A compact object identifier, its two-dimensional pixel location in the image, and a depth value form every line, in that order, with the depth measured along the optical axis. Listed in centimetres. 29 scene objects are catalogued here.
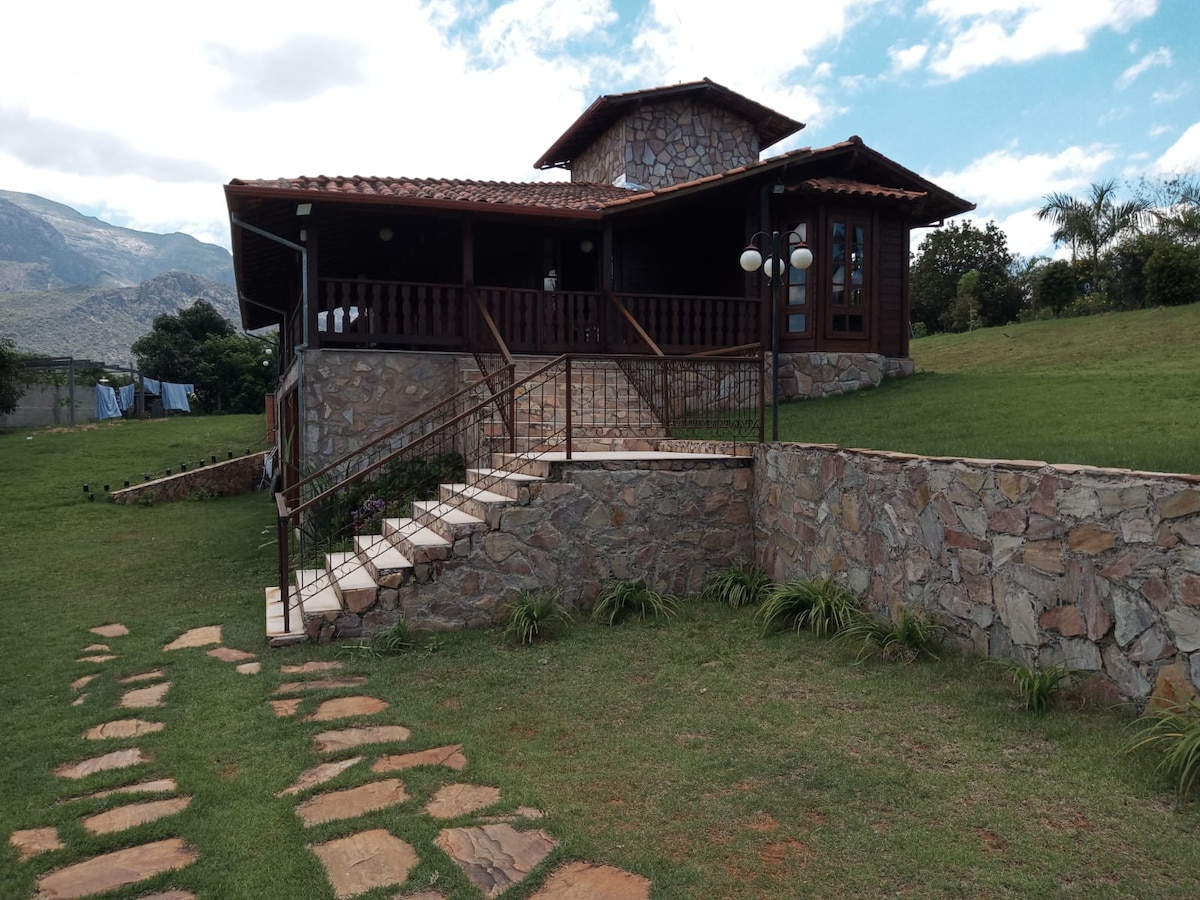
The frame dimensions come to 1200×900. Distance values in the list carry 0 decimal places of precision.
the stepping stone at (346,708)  435
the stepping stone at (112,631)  603
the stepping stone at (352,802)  323
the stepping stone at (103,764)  372
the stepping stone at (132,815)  319
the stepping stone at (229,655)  537
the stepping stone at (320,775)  350
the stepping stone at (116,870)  277
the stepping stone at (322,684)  479
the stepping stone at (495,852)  273
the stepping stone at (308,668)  512
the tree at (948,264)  2925
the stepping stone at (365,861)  273
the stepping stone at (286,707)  440
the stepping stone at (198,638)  573
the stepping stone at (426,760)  368
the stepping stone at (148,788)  348
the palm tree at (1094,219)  2492
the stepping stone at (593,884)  263
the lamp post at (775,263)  755
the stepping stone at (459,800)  324
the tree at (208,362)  2706
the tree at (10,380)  1914
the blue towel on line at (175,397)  2497
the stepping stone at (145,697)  457
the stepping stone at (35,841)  301
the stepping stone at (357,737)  395
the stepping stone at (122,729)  414
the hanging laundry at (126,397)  2308
